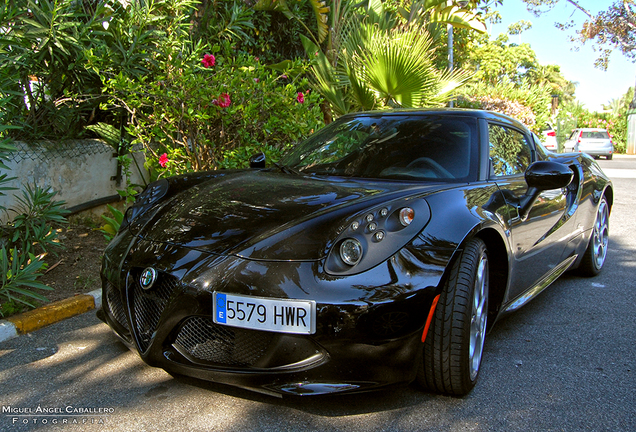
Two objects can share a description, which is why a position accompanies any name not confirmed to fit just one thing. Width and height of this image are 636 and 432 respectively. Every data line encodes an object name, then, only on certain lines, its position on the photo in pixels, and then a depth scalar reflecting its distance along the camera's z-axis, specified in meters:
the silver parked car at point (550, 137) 20.08
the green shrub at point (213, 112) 5.05
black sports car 2.14
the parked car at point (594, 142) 27.48
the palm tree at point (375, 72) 6.80
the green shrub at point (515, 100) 15.46
